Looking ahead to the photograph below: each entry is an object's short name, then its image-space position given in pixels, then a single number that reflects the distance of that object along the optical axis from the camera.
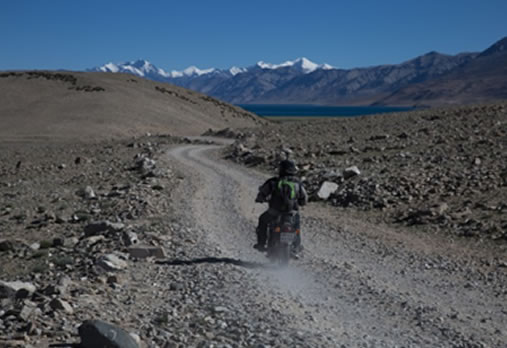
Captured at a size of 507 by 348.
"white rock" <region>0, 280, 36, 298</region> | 10.33
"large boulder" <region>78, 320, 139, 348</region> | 7.23
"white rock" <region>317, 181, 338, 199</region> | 22.55
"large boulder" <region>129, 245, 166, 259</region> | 12.96
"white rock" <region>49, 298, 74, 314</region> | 8.77
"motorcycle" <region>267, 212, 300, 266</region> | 11.84
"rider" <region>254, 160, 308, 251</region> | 11.81
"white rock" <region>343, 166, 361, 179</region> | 24.98
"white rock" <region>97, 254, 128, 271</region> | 11.65
